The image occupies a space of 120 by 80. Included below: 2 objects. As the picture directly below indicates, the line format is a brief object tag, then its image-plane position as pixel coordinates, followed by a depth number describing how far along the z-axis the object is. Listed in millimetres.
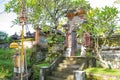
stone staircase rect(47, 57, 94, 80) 5664
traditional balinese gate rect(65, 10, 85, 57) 6824
